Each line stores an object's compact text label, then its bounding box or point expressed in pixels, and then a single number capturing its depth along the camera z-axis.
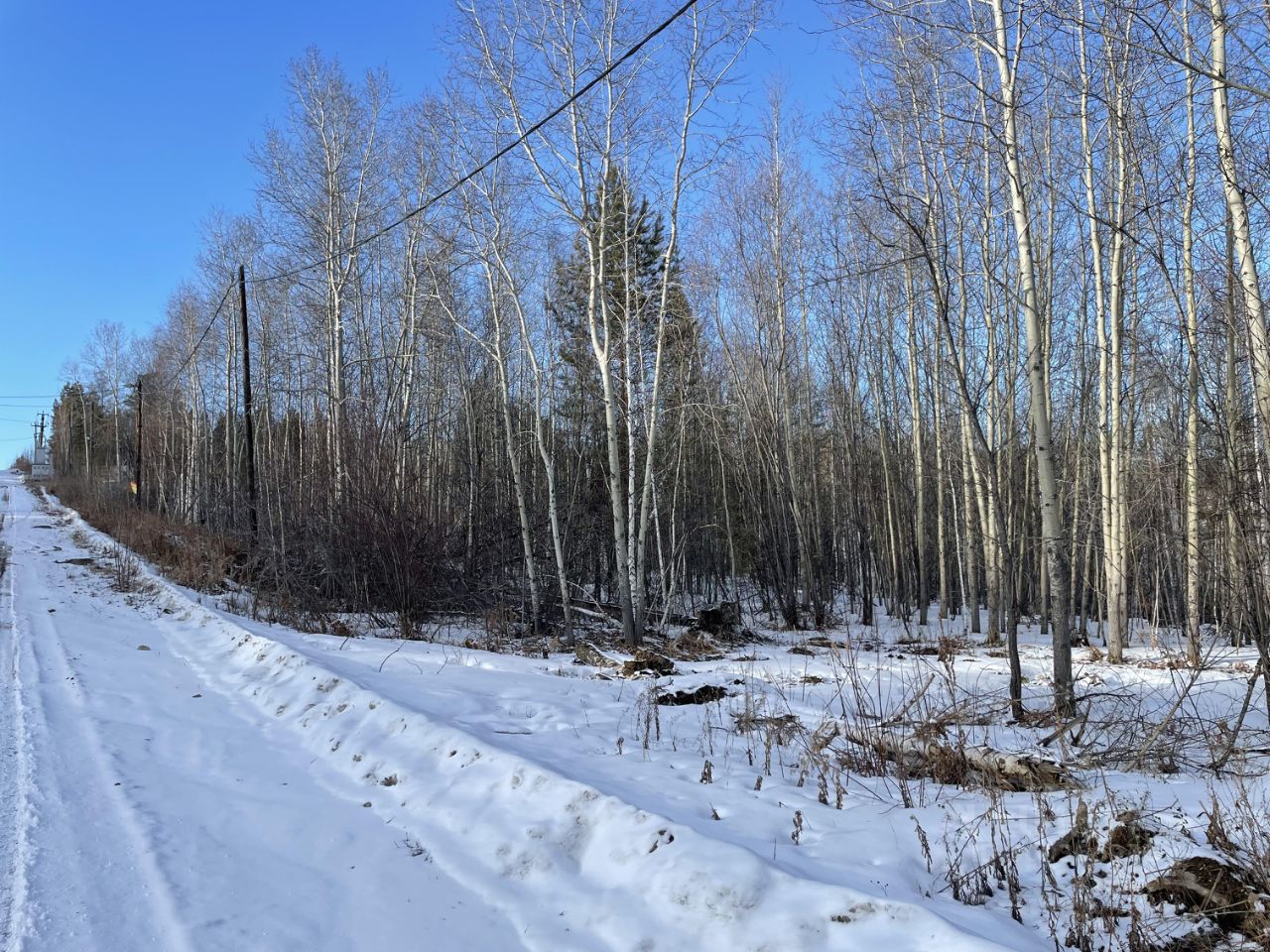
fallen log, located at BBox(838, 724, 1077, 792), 4.05
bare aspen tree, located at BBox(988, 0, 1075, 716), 5.78
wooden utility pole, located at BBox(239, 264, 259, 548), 16.81
